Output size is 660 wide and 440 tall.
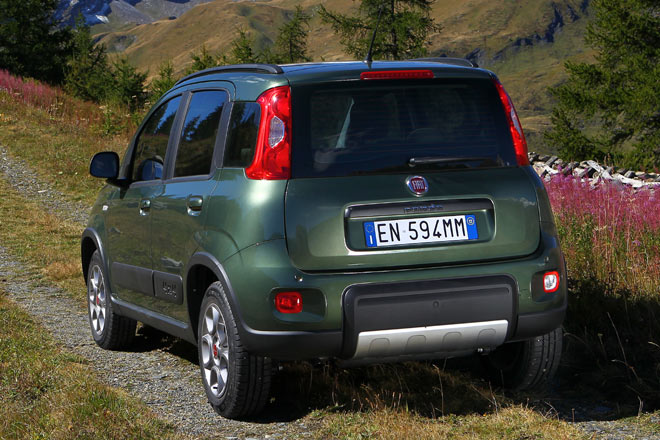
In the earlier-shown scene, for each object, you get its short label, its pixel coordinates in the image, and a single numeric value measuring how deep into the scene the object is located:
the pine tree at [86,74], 30.11
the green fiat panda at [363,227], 4.07
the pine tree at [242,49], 30.38
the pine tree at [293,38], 62.03
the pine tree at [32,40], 33.69
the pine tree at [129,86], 27.12
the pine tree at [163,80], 26.45
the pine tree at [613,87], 26.28
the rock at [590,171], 16.89
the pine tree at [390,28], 37.22
